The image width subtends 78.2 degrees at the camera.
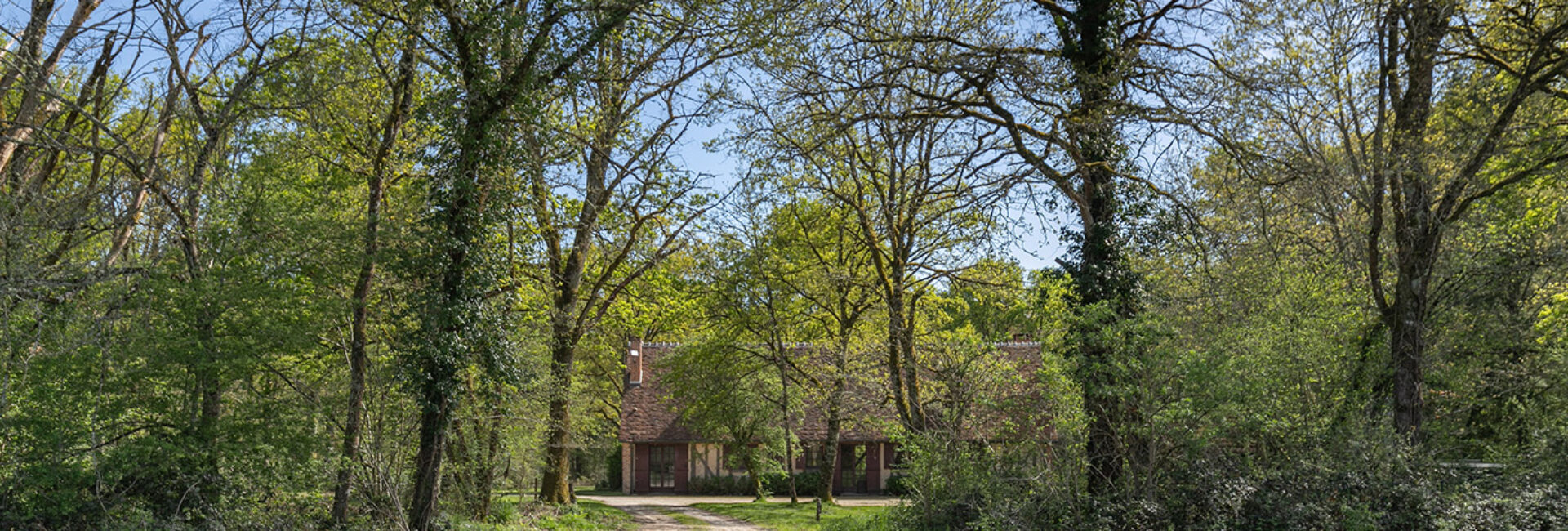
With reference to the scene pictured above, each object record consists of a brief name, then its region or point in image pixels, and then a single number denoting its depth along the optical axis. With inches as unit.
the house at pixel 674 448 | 1368.1
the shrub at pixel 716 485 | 1411.2
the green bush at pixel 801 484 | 1305.4
